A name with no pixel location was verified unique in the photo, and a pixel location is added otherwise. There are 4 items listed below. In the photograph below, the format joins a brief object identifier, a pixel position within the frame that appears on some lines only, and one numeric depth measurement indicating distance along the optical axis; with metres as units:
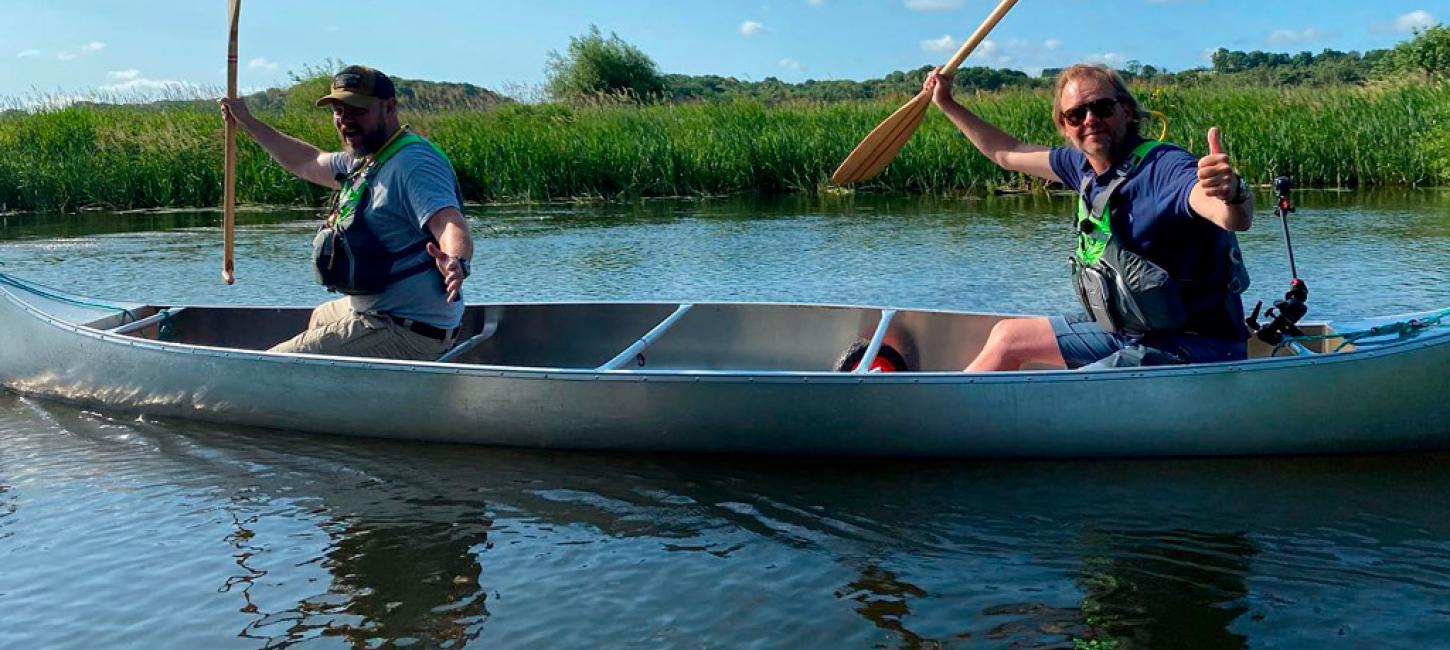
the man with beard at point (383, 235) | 4.94
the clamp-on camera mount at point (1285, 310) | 4.77
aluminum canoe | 4.61
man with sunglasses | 4.14
